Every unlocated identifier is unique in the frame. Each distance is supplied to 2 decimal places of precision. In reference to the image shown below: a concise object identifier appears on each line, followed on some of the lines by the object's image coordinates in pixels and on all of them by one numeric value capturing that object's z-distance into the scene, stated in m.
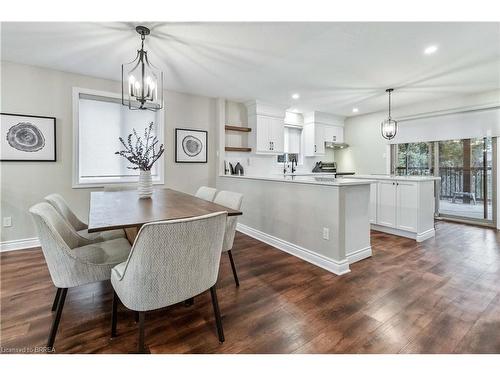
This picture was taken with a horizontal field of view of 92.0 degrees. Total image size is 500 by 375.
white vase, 2.46
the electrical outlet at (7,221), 3.13
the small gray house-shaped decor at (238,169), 4.83
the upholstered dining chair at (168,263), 1.18
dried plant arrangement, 2.46
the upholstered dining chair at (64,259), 1.38
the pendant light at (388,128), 4.37
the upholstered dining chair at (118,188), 3.18
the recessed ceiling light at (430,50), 2.67
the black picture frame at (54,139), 3.06
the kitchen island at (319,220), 2.52
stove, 6.01
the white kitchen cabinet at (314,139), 5.79
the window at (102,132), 3.51
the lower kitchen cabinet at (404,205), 3.52
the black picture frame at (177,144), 4.24
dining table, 1.45
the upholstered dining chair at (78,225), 2.14
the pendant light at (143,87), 2.25
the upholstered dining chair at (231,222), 2.18
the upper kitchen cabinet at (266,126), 4.86
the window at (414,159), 5.19
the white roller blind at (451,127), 4.26
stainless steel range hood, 6.20
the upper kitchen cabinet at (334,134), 6.06
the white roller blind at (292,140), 5.97
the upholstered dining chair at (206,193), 2.67
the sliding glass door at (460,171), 4.50
